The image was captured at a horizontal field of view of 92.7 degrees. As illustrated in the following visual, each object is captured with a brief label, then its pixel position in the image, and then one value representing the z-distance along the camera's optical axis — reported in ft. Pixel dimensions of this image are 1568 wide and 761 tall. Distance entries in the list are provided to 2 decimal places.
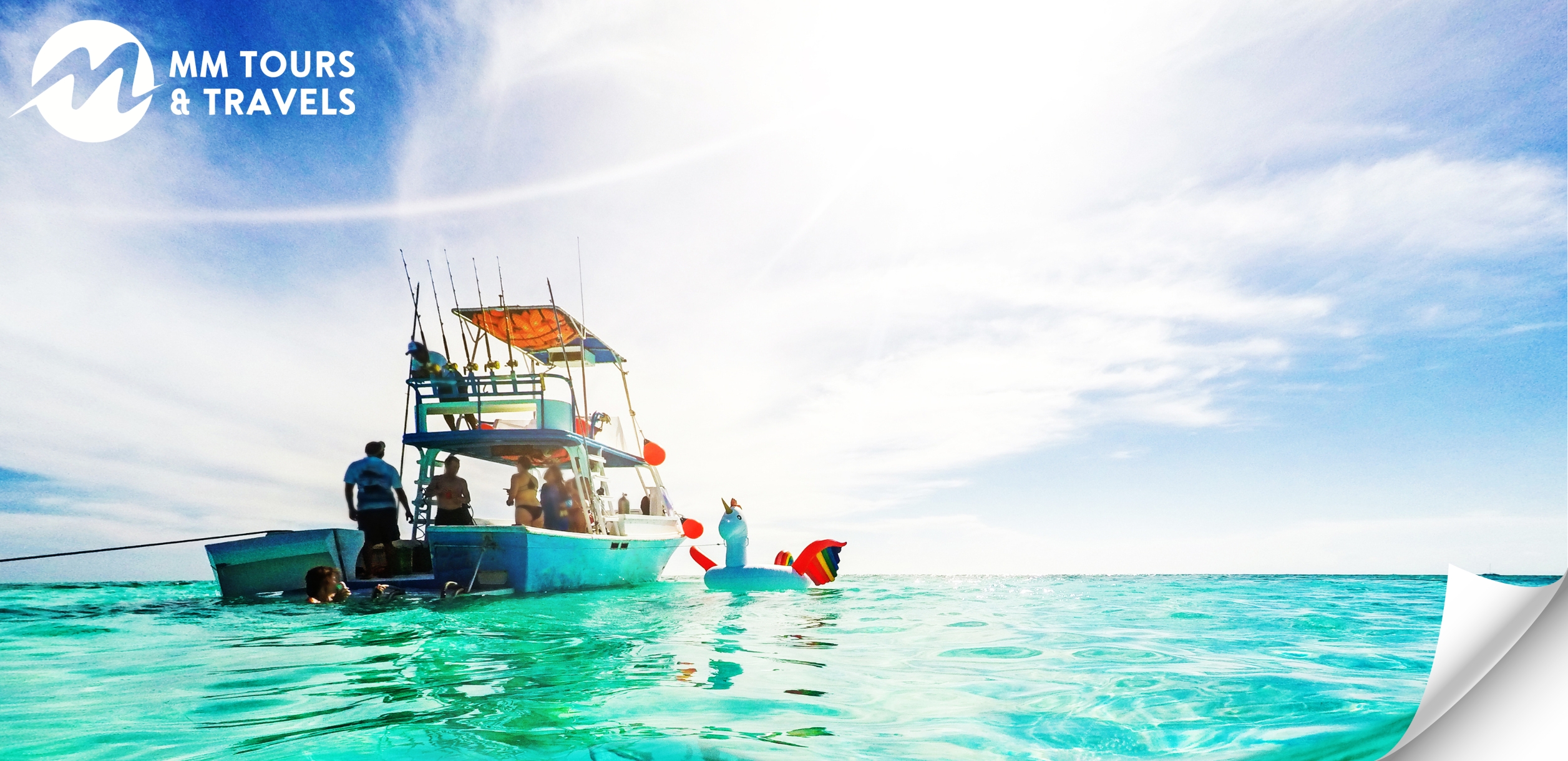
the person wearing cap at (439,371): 43.39
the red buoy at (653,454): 60.95
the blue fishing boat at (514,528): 35.60
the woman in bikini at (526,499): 44.93
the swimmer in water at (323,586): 34.19
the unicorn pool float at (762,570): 46.01
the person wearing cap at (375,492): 38.29
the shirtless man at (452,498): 41.27
